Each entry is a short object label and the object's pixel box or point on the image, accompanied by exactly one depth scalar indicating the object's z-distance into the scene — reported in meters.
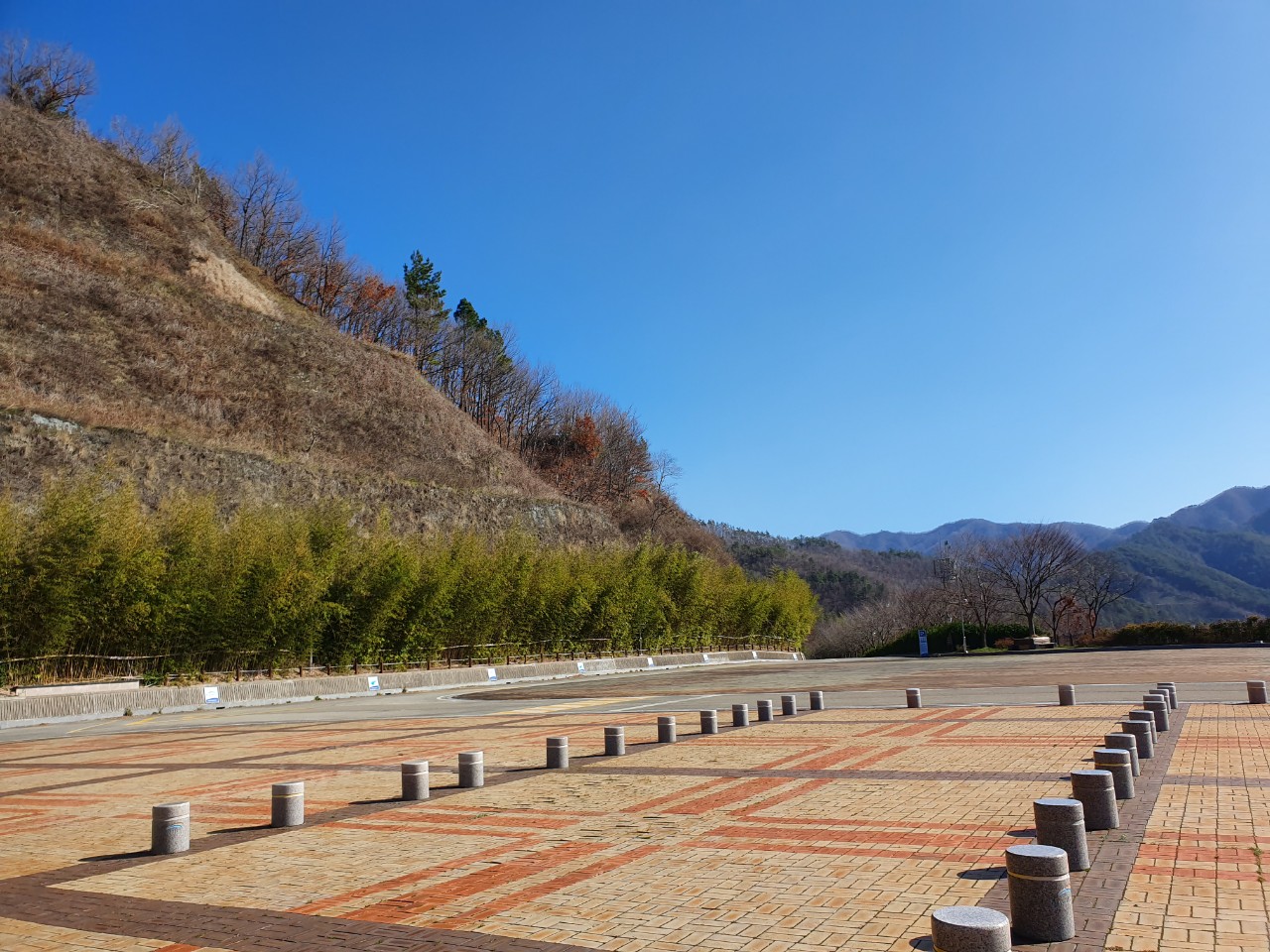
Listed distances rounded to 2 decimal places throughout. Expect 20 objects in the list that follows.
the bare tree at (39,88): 61.56
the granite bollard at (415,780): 8.89
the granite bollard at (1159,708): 11.19
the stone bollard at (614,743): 11.41
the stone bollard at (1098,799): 6.29
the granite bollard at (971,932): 3.79
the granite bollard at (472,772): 9.43
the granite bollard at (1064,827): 5.25
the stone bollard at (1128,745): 8.07
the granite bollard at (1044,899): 4.32
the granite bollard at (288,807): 7.80
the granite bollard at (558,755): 10.53
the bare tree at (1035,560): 61.47
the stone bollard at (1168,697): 12.87
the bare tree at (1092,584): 63.81
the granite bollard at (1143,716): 9.91
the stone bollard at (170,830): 6.97
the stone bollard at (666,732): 12.66
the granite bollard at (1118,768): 7.25
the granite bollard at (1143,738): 9.25
